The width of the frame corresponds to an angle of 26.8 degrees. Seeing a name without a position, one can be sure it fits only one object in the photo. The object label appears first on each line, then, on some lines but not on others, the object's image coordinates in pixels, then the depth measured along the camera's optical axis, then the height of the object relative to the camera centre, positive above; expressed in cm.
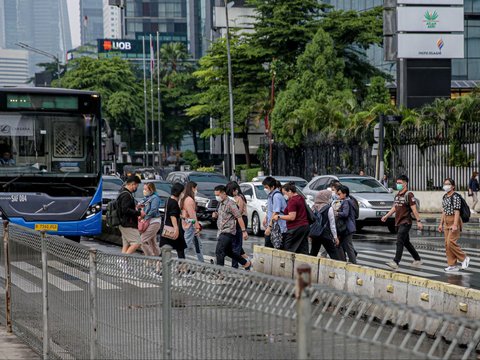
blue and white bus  2059 -53
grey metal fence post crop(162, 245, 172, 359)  607 -110
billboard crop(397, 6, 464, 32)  4703 +474
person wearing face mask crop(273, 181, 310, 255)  1645 -162
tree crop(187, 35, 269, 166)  6284 +278
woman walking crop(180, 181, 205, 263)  1816 -170
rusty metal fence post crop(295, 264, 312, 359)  419 -80
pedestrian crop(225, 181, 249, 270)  1712 -153
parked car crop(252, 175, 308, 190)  3406 -202
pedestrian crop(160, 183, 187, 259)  1706 -164
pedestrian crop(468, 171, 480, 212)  3666 -248
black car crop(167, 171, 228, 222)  3406 -217
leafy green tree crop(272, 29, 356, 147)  5144 +149
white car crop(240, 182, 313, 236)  2980 -243
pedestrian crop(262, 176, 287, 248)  1738 -139
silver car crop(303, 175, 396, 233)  3034 -226
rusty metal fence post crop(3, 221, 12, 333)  1165 -181
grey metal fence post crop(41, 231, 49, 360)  945 -162
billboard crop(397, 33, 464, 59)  4716 +347
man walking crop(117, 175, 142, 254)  1750 -160
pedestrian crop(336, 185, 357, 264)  1759 -180
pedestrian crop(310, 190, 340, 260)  1709 -167
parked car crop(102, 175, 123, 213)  3394 -213
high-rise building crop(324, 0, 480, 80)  7612 +550
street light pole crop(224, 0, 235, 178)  5122 +60
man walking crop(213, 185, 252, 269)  1683 -171
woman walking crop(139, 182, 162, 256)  1786 -163
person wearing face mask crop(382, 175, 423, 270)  1861 -171
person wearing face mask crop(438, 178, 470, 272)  1759 -186
